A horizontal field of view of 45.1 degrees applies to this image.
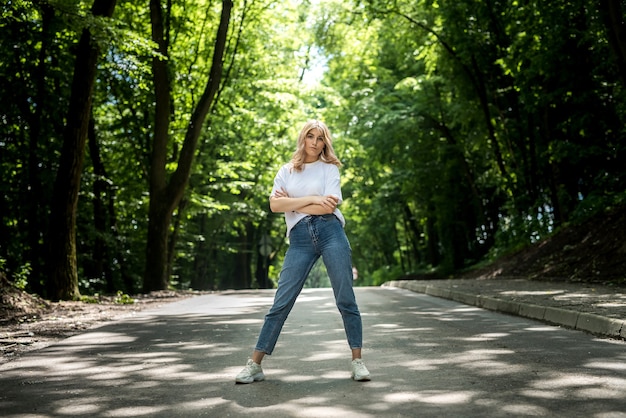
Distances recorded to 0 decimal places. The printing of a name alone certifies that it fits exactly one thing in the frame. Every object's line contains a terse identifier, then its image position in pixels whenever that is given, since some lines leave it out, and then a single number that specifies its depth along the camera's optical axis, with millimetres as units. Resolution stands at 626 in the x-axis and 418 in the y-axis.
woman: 5789
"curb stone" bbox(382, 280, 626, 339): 8068
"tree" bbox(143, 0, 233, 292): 19750
